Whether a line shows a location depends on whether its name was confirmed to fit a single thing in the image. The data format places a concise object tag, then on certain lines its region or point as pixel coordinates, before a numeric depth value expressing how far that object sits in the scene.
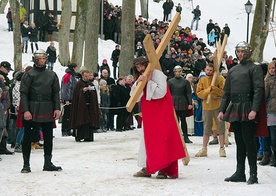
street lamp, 38.00
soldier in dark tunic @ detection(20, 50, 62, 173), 11.31
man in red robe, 10.66
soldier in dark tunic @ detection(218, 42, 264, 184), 9.98
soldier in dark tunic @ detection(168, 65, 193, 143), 17.97
